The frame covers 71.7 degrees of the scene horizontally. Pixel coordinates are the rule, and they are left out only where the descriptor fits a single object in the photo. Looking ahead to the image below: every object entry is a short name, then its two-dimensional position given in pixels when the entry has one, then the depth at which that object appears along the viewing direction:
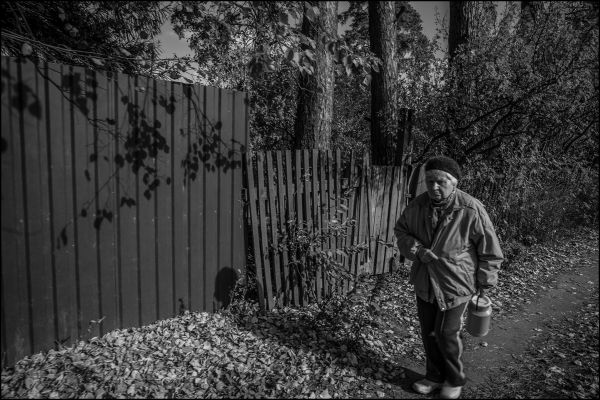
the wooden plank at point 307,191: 4.77
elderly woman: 3.21
